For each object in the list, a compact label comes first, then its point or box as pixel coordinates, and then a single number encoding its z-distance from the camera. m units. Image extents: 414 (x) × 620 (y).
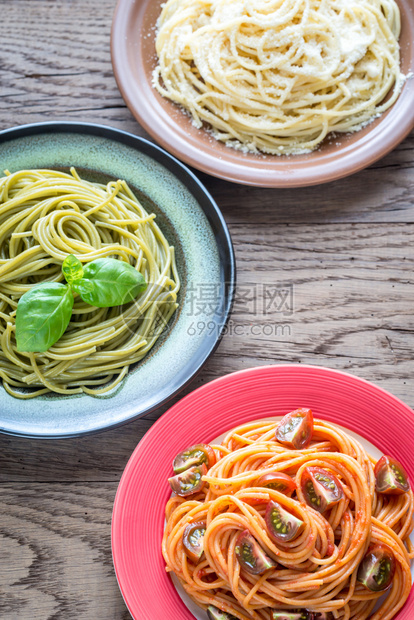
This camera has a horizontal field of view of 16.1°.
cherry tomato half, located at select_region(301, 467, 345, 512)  1.09
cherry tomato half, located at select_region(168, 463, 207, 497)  1.12
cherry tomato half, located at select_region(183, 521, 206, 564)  1.11
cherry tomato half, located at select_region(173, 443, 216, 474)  1.12
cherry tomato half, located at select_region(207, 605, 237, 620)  1.09
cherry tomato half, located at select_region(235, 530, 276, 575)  1.08
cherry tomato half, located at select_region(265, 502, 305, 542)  1.08
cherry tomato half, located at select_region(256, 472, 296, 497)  1.10
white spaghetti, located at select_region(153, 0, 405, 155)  1.20
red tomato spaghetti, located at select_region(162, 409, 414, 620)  1.09
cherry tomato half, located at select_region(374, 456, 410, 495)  1.11
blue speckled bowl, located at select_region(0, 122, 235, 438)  1.14
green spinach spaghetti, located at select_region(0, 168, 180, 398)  1.15
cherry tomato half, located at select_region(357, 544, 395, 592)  1.09
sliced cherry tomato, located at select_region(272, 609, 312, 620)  1.09
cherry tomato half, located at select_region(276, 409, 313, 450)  1.12
